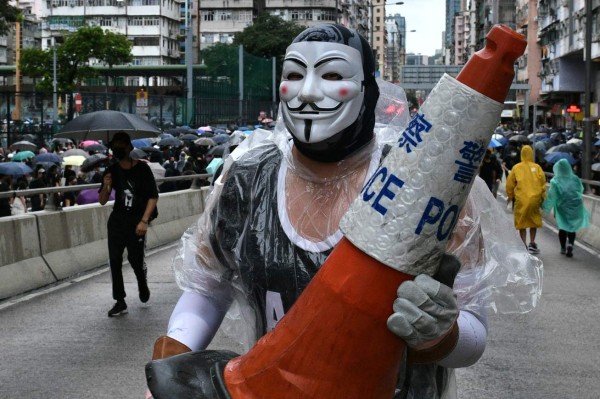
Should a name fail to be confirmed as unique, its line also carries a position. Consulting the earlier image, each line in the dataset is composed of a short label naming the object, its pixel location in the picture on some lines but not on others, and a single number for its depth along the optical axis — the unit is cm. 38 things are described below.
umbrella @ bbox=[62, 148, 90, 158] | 2550
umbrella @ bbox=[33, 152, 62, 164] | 2356
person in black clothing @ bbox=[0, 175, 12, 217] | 1307
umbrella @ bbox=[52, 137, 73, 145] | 3029
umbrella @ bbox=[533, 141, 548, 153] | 3547
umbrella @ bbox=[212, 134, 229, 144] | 3682
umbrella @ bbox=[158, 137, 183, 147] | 3309
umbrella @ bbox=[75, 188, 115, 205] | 1564
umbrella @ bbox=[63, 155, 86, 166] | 2406
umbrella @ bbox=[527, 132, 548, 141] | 4285
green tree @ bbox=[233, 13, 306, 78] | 10938
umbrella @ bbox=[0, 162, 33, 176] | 1900
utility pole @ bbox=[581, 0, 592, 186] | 2731
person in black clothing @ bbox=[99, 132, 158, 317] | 1047
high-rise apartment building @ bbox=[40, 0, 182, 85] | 13325
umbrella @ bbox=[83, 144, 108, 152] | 2997
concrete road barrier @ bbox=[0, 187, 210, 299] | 1185
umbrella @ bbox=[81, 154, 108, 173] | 2014
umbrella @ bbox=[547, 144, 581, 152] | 3177
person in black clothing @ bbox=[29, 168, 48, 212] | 1661
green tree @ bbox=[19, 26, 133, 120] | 9088
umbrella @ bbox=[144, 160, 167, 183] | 2141
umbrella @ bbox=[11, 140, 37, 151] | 2639
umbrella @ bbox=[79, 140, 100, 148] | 3113
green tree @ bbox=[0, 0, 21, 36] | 2858
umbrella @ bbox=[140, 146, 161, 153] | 2802
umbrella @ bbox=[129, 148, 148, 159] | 2211
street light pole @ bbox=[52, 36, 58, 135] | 3149
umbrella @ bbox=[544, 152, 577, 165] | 2796
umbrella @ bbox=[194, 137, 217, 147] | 3496
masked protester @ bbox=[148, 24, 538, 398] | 277
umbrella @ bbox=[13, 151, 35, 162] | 2445
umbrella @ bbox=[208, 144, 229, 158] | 2652
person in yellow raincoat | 1608
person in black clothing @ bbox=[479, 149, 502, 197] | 2080
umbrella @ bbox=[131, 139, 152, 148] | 3225
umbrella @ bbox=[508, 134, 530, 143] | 2972
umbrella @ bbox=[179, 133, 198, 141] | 3892
